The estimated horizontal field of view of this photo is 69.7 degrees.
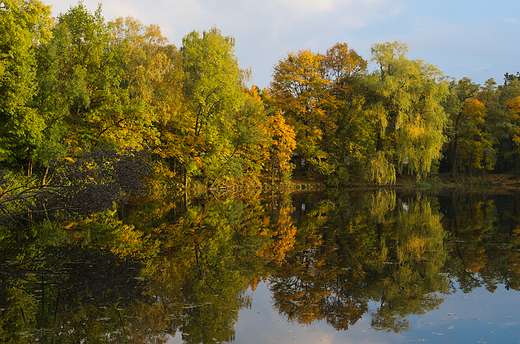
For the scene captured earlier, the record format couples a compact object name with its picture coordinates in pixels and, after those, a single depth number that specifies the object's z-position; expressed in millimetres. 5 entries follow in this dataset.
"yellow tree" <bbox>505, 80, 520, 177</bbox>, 45438
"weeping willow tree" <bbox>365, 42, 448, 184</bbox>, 34562
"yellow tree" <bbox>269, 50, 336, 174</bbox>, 37812
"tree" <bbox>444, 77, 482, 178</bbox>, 44781
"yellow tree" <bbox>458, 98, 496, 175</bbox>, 45312
